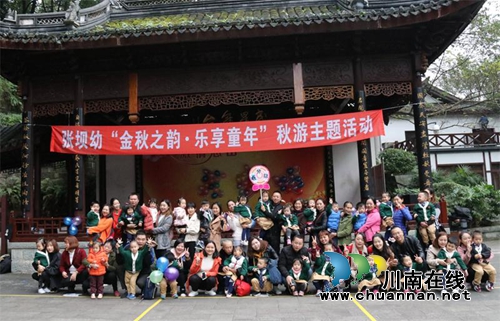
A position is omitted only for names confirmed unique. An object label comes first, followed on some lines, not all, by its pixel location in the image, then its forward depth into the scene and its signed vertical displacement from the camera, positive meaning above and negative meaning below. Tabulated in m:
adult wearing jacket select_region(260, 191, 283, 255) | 7.62 -0.57
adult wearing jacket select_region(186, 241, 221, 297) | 6.60 -1.15
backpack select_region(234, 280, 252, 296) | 6.53 -1.42
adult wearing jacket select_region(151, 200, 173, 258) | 7.36 -0.55
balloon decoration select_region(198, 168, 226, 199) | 12.48 +0.41
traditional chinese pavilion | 8.76 +3.21
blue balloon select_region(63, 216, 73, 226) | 8.66 -0.37
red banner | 9.26 +1.36
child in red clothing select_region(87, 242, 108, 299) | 6.65 -1.08
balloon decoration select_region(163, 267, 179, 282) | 6.45 -1.14
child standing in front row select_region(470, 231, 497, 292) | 6.50 -1.19
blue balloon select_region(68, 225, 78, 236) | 8.63 -0.56
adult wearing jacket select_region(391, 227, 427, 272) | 6.64 -0.93
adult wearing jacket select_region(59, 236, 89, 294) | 6.95 -1.08
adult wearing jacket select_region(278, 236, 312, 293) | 6.59 -0.96
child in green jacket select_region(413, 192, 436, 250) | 7.29 -0.51
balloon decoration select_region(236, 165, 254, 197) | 12.39 +0.38
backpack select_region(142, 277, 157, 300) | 6.45 -1.40
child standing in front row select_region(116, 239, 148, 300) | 6.61 -0.99
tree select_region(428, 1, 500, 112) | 18.67 +5.72
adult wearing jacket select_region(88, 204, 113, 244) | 7.47 -0.46
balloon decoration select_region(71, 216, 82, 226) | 8.75 -0.39
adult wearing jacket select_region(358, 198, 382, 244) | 7.48 -0.62
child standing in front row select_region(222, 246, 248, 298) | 6.56 -1.13
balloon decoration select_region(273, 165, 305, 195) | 12.38 +0.38
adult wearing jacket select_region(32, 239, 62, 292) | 7.09 -1.15
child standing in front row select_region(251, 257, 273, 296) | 6.59 -1.31
